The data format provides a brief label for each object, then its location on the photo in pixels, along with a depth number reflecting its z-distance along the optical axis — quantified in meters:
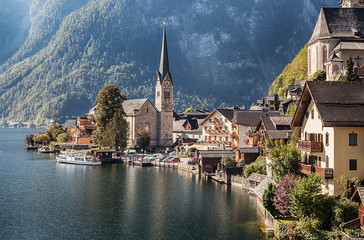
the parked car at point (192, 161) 89.94
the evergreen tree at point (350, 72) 50.13
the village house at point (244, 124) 87.79
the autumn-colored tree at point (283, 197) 39.66
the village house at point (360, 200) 32.34
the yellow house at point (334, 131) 36.88
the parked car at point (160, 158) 98.22
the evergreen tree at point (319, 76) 74.44
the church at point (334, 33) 78.12
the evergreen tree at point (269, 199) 41.12
